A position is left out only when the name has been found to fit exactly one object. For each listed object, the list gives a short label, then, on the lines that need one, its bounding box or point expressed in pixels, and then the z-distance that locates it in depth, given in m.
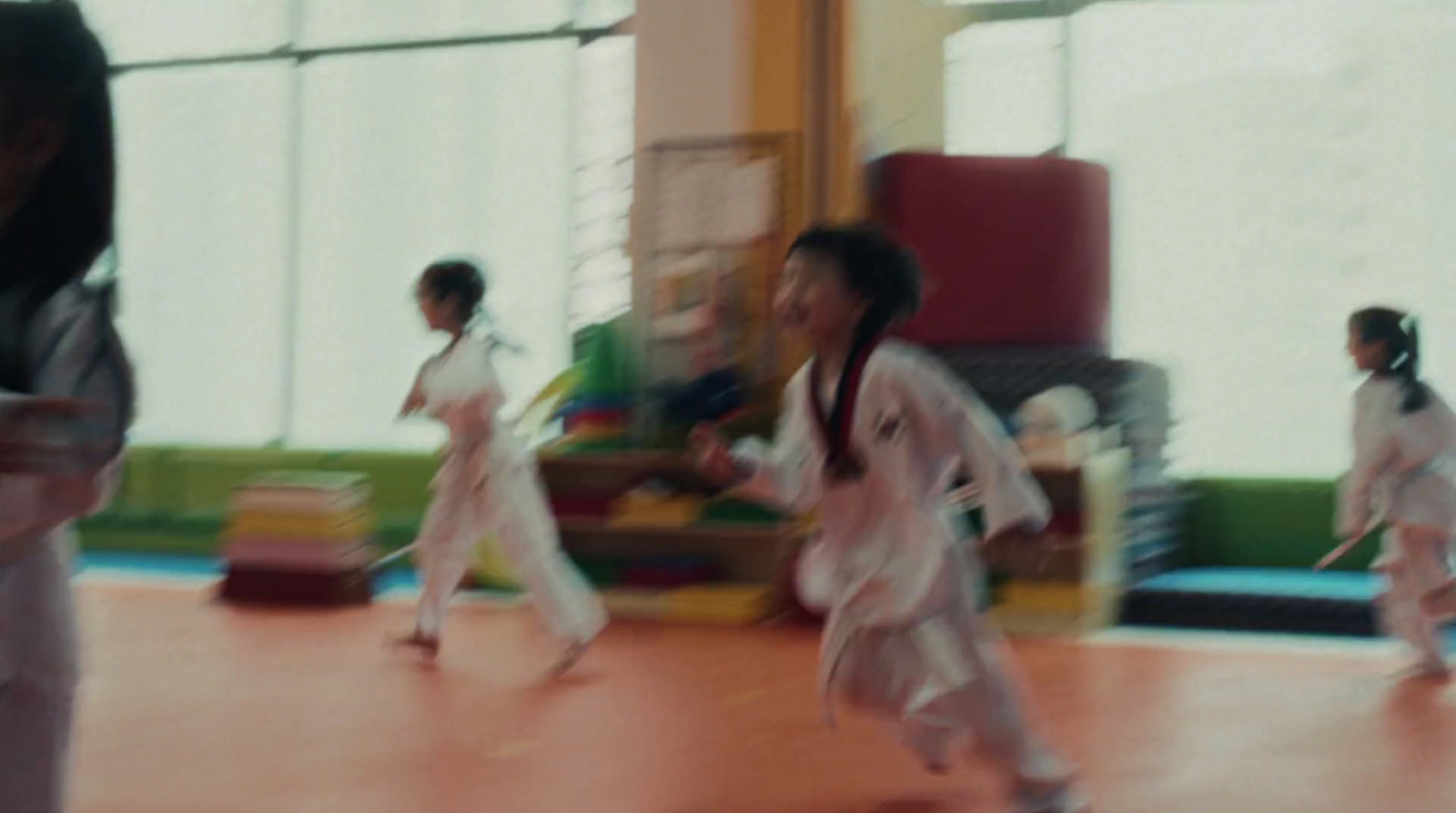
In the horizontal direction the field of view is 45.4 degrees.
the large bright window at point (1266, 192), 7.95
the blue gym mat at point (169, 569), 8.47
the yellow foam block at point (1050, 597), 6.79
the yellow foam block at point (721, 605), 7.06
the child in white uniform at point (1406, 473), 5.53
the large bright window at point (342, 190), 9.15
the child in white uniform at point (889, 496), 3.35
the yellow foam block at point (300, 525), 7.62
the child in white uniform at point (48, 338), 1.41
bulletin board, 7.54
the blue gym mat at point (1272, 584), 6.93
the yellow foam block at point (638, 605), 7.21
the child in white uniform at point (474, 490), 5.57
